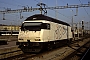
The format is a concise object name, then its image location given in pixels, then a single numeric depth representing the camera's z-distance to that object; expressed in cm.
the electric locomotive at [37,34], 1476
